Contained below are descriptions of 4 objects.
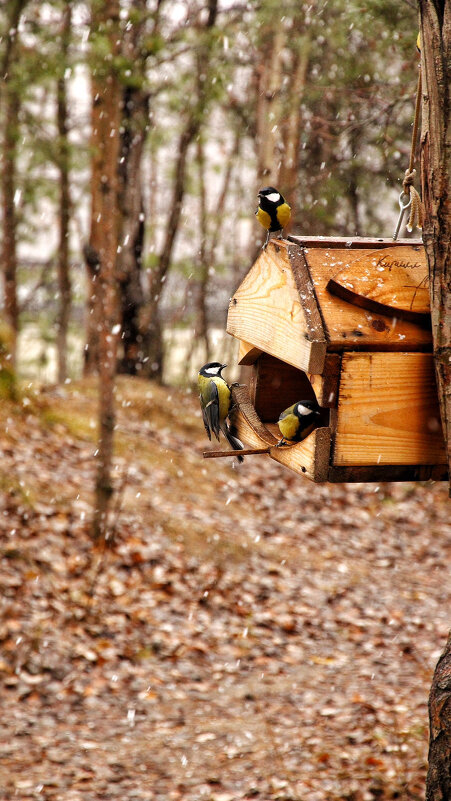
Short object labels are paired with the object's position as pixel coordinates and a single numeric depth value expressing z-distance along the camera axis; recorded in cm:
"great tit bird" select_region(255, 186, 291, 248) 622
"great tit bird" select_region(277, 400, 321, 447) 537
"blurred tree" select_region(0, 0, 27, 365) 1978
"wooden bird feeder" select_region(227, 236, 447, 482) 494
